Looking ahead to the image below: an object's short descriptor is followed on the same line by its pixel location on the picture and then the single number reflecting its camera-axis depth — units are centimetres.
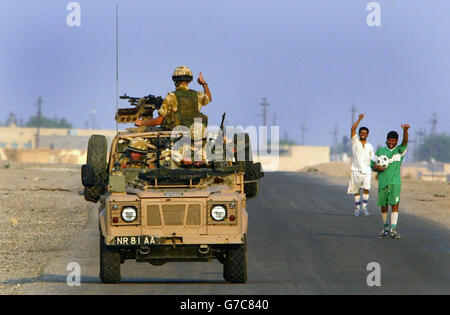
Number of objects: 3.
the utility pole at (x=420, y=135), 18300
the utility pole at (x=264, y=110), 14575
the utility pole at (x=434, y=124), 17238
